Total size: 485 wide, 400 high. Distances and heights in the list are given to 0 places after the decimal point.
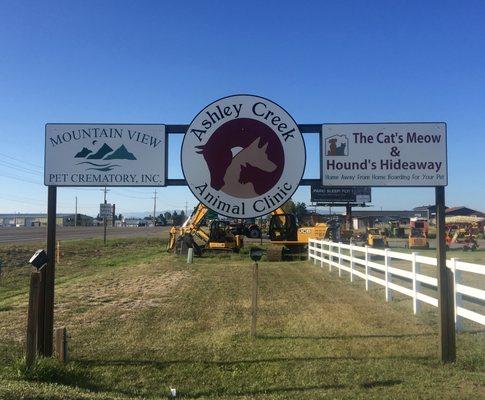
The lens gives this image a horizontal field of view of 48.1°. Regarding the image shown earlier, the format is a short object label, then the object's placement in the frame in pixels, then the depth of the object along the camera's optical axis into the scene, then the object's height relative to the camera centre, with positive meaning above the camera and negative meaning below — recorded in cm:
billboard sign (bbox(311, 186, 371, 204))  5256 +312
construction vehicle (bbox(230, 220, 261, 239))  3331 -10
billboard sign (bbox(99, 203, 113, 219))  4100 +140
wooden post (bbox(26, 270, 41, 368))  616 -104
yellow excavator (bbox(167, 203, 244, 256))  3089 -56
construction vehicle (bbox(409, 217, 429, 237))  4688 +30
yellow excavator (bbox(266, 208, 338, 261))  2392 -44
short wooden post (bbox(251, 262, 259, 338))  829 -115
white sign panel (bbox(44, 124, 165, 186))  690 +89
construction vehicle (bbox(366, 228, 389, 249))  4006 -100
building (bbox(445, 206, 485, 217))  10881 +312
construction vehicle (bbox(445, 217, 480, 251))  3658 -69
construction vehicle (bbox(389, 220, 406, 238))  5953 -39
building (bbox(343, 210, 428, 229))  9947 +342
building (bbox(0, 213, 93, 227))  15996 +223
